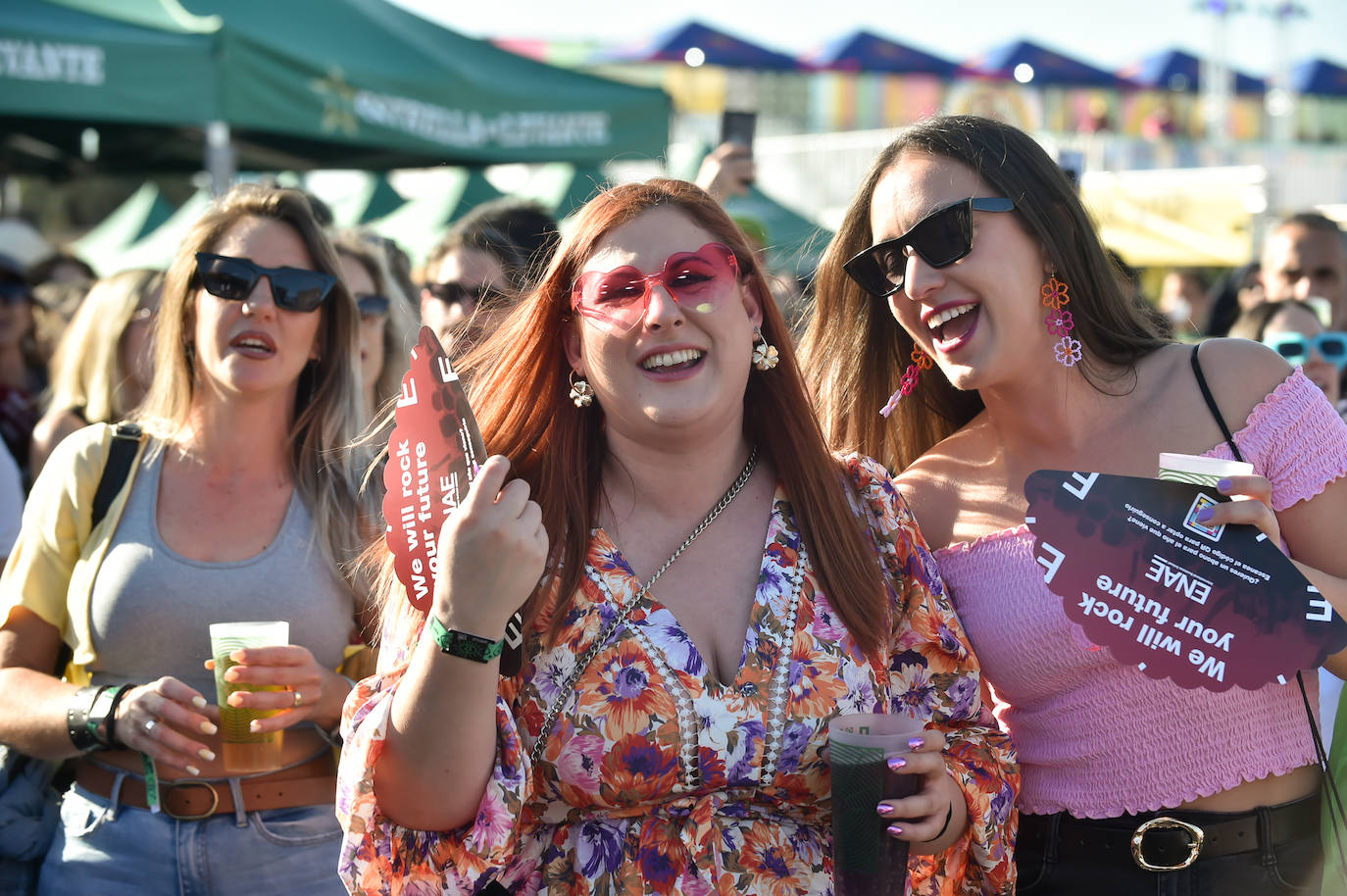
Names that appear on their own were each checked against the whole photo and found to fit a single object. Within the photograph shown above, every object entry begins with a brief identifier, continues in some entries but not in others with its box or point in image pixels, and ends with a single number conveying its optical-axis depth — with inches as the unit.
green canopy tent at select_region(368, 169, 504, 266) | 435.5
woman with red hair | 74.5
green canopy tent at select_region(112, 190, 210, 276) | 419.8
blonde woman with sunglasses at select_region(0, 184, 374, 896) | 103.2
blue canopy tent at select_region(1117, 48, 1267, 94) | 1344.7
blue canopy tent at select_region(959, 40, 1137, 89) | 1254.3
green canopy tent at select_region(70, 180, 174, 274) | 527.5
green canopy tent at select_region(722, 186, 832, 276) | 545.6
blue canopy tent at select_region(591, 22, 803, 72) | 1104.2
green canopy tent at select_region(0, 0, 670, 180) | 233.0
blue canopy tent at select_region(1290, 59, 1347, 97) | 1325.0
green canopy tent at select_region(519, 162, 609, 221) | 480.8
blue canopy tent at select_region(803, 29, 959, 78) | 1188.5
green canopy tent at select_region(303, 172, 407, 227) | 493.4
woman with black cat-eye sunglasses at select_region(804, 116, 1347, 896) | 89.1
